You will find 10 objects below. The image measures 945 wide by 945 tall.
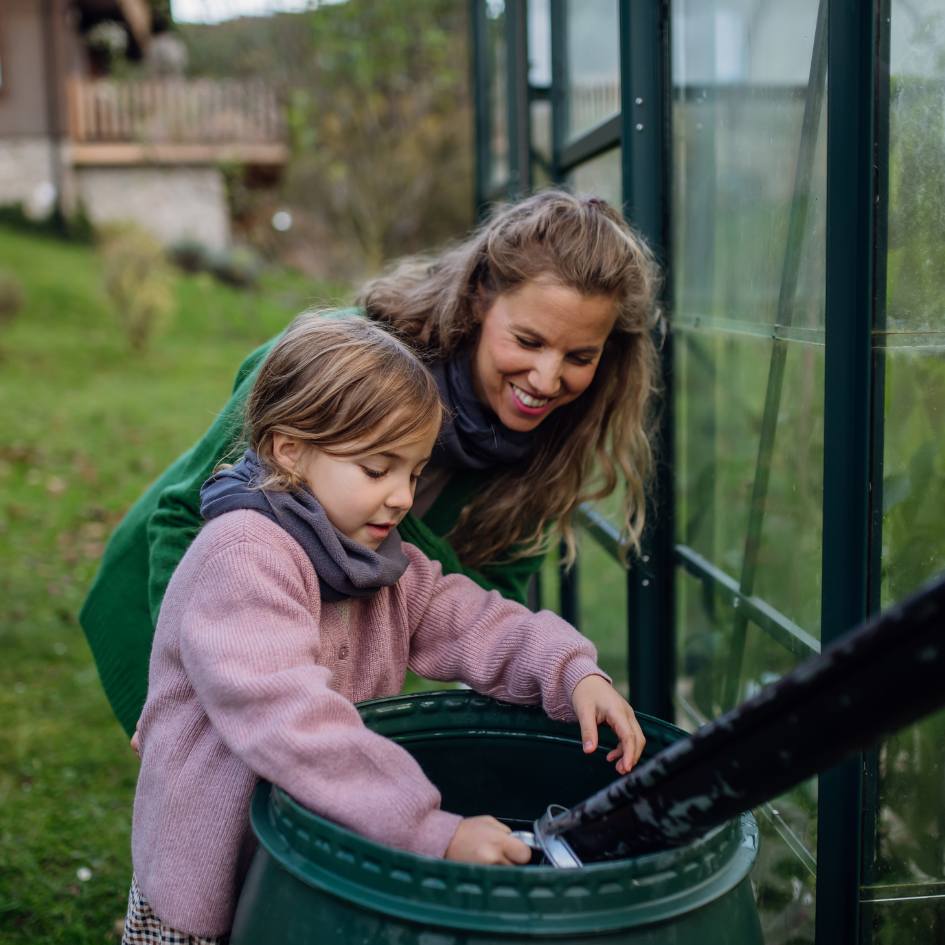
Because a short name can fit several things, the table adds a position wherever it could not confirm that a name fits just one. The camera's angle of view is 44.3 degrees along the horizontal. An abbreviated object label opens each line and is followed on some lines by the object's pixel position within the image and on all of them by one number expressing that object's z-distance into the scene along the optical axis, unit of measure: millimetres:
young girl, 1374
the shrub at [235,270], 14383
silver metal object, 1380
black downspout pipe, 909
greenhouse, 1731
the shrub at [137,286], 10758
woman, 2135
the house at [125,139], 15453
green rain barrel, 1162
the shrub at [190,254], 14523
